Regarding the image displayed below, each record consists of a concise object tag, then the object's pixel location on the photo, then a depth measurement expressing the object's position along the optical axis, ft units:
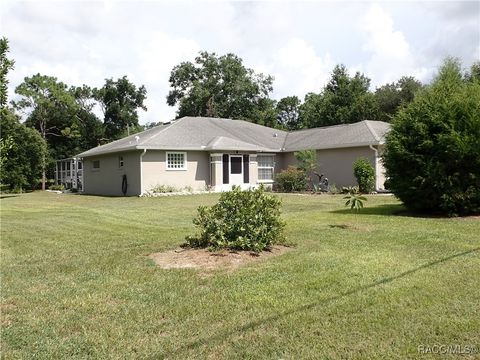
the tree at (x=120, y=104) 161.07
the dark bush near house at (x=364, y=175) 67.87
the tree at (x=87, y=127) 152.05
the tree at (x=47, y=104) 138.92
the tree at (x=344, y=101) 130.21
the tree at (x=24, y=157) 102.78
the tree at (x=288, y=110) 191.93
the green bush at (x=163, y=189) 74.90
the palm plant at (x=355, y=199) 38.47
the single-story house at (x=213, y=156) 75.36
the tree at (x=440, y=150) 35.09
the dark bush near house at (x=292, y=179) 78.18
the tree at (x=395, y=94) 134.62
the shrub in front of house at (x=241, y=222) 22.71
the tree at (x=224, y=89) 146.92
